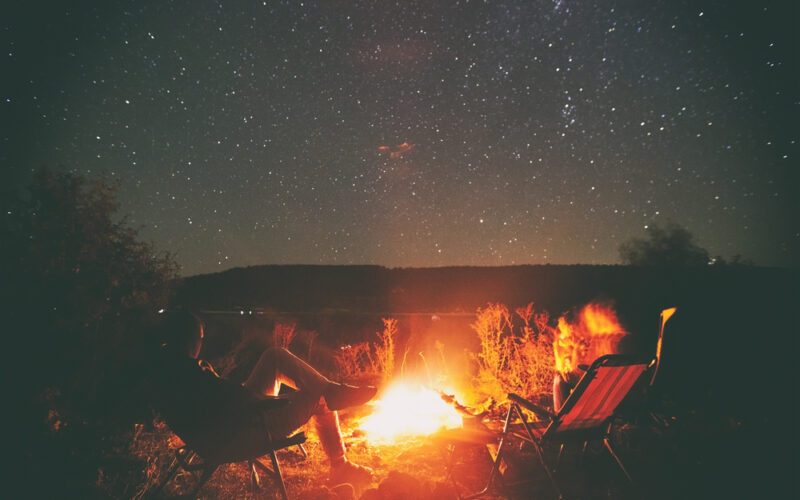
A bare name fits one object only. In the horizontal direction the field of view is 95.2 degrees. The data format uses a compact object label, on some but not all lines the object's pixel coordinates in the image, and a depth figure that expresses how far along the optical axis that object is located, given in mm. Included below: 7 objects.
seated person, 2350
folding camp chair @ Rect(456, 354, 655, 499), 2619
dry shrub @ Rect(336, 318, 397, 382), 7949
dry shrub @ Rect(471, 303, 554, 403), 6086
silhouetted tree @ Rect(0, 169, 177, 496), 2889
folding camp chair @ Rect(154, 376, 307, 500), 2359
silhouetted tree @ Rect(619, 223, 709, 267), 24984
